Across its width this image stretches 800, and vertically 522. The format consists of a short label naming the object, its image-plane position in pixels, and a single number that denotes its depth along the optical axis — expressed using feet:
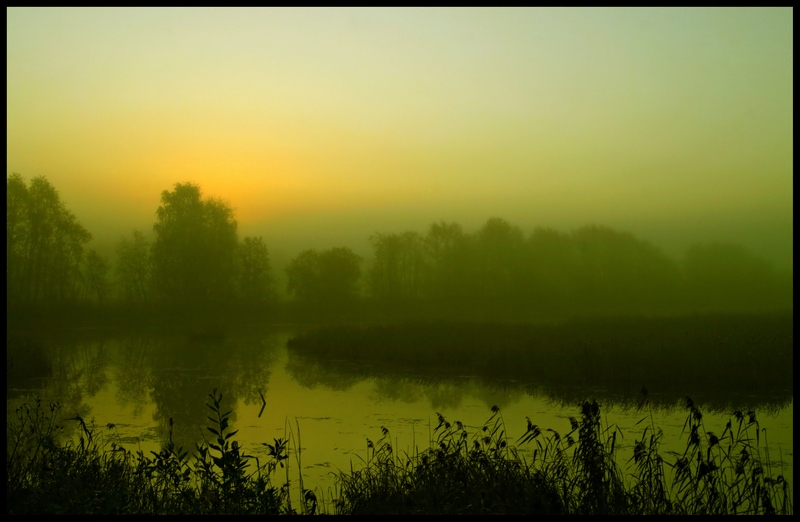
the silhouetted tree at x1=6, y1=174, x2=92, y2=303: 129.08
